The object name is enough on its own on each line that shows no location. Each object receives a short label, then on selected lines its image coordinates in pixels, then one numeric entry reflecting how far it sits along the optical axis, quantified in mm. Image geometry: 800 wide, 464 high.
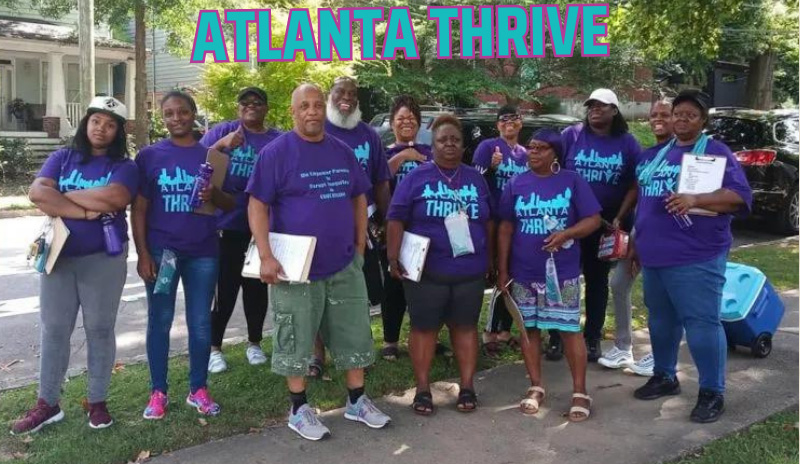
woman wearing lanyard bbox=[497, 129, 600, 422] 4125
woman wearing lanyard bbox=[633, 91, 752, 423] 3926
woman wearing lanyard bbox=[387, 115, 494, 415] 4082
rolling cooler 4953
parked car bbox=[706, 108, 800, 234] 9938
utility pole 13281
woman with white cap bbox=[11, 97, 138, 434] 3676
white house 21094
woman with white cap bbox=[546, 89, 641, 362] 4734
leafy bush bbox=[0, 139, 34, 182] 16266
